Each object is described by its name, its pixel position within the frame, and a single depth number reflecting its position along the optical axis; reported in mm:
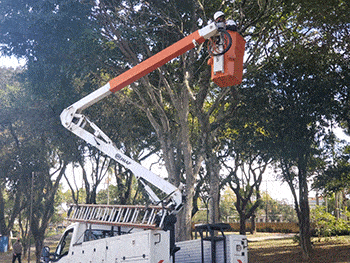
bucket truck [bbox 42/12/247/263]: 8195
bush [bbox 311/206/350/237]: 25531
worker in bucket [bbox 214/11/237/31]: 8534
